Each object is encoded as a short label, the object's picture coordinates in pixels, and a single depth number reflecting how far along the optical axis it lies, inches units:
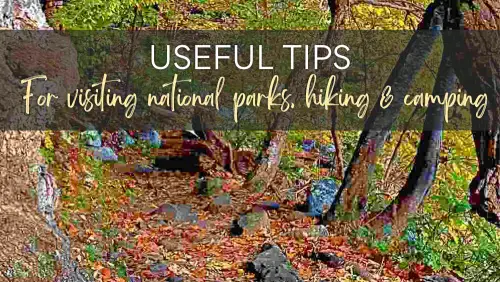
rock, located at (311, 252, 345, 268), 207.6
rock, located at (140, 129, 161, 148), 338.3
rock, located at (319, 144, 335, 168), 326.2
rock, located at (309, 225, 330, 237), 234.4
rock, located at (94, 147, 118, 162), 256.2
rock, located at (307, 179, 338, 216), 266.1
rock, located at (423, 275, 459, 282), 206.5
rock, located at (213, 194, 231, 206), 267.1
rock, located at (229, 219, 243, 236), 233.7
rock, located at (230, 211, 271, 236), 235.3
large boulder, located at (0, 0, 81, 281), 131.9
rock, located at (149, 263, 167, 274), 189.9
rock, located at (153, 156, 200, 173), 311.4
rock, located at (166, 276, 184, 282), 184.7
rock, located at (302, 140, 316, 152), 342.0
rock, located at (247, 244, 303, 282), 187.3
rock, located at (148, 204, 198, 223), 249.8
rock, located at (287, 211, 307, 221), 255.6
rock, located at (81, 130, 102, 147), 246.7
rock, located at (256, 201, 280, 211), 268.9
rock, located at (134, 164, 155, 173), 300.8
